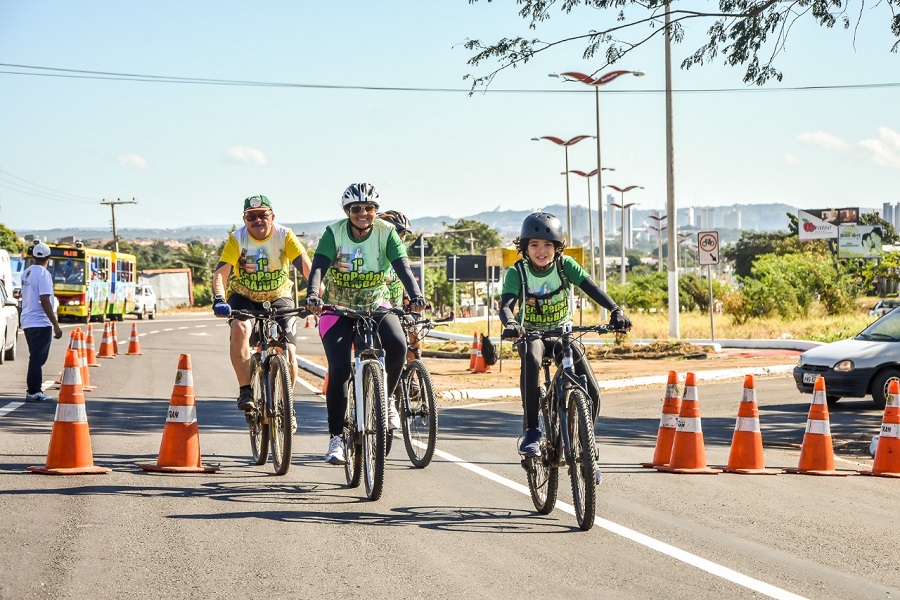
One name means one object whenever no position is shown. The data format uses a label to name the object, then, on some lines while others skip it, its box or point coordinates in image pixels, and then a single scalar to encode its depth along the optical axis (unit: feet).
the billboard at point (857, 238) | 331.16
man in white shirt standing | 50.36
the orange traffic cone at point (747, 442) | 33.83
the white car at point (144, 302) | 201.08
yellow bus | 156.66
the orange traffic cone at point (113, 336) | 92.27
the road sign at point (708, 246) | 95.66
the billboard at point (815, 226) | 341.00
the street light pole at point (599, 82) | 141.05
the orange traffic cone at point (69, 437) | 29.76
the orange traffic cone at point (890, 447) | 35.01
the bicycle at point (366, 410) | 26.76
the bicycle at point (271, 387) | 30.12
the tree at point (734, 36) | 57.16
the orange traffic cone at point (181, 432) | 30.66
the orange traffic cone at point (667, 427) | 34.76
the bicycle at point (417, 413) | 32.31
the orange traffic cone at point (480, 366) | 80.84
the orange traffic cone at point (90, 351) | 79.66
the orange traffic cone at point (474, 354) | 81.87
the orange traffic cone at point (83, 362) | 61.93
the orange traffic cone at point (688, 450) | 33.47
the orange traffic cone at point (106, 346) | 91.15
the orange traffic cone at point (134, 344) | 97.29
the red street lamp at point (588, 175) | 232.12
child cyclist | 26.07
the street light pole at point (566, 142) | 200.44
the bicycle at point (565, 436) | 23.73
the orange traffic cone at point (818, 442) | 34.91
